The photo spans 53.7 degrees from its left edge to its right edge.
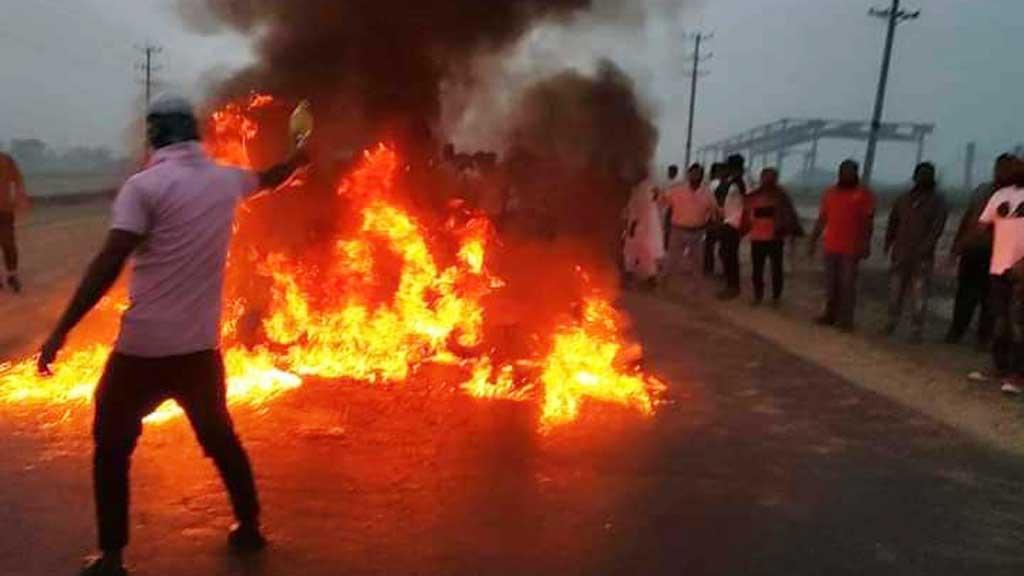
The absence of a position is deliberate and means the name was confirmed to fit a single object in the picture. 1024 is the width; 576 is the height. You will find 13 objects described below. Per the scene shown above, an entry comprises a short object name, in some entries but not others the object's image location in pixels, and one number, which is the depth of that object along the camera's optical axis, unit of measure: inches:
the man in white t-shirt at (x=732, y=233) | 530.6
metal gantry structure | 2152.6
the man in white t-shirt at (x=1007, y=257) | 328.2
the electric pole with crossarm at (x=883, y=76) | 1254.9
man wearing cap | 147.7
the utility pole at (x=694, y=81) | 1825.8
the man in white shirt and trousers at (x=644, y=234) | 546.0
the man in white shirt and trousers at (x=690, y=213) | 558.6
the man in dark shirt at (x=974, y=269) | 381.7
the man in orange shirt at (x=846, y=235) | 428.5
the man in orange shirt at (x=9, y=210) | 444.1
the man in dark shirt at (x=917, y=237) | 396.2
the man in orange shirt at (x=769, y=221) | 494.6
